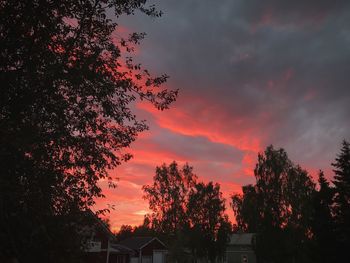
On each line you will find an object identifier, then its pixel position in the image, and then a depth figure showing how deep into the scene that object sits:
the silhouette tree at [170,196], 63.19
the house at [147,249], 60.00
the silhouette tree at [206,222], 62.81
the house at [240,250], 79.51
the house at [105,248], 11.70
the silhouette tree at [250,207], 57.22
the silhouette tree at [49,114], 9.34
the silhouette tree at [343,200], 34.59
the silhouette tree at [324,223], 36.06
